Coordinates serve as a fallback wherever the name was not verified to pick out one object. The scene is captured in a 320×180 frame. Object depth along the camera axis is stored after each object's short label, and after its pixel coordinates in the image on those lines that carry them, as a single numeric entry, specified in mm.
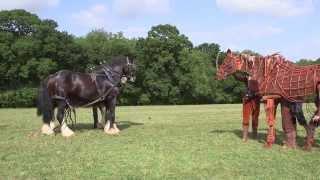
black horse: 11212
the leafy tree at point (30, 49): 37045
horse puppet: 8953
